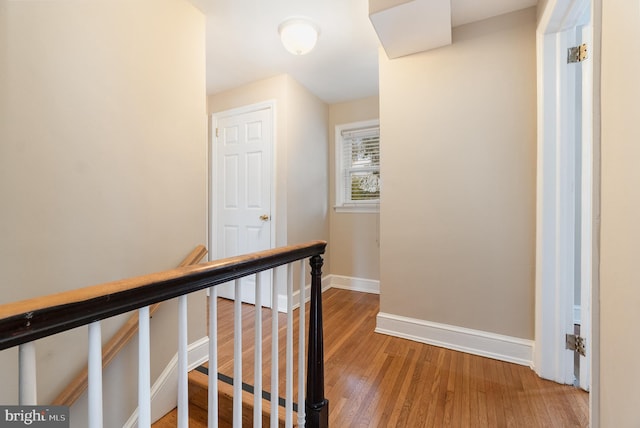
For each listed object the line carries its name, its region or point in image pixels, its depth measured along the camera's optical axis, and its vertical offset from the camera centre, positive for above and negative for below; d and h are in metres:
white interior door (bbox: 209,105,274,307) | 2.83 +0.27
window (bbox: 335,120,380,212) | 3.36 +0.55
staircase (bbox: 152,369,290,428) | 1.41 -1.12
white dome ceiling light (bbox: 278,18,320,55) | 1.92 +1.27
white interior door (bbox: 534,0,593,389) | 1.56 +0.12
